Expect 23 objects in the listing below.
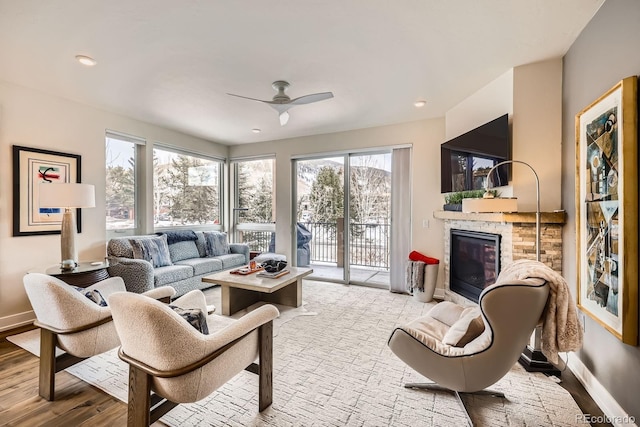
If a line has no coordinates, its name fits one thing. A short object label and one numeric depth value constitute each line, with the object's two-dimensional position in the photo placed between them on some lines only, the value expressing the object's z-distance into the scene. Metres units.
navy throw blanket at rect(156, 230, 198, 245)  4.46
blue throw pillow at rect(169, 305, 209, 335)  1.58
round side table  2.62
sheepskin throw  1.57
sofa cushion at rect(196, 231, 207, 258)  4.79
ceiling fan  2.80
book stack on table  3.31
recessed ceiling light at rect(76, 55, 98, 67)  2.49
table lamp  2.64
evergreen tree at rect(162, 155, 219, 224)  5.02
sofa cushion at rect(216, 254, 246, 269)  4.70
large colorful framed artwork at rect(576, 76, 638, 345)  1.56
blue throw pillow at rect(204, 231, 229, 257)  4.90
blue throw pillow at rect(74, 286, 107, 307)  2.08
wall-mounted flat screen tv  2.78
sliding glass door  4.85
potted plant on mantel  3.14
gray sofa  3.45
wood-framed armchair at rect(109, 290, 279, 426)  1.32
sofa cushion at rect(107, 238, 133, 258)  3.69
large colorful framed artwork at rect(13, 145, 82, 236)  3.10
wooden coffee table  3.06
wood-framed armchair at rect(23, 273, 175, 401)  1.78
